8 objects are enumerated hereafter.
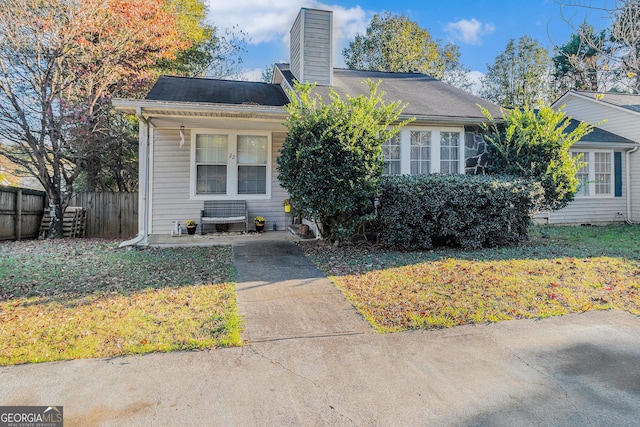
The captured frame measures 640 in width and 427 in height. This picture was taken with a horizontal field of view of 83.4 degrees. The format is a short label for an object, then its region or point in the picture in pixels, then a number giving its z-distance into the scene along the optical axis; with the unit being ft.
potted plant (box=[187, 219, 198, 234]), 29.14
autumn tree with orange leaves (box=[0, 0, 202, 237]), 31.32
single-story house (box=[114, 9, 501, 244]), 29.25
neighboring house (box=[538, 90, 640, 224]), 36.35
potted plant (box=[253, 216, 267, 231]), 30.30
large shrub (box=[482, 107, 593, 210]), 26.12
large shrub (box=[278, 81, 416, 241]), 20.93
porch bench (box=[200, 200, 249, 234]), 29.50
